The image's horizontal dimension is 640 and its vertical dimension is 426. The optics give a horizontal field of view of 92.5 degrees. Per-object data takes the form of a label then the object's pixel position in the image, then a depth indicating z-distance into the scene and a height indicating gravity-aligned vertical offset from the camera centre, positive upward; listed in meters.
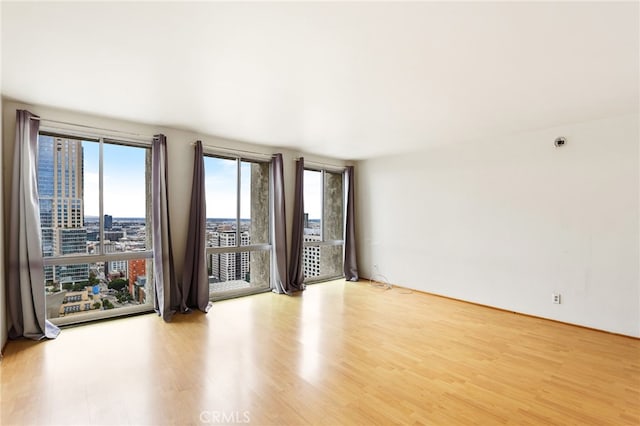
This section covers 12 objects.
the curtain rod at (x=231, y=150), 4.66 +1.05
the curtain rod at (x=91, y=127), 3.39 +1.07
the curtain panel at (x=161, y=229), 4.00 -0.18
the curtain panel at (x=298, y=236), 5.59 -0.39
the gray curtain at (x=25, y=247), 3.17 -0.32
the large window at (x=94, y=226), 3.58 -0.12
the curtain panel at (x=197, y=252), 4.32 -0.52
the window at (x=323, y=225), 6.22 -0.22
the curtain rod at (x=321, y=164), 5.96 +1.02
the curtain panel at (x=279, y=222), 5.32 -0.13
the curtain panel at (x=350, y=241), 6.49 -0.57
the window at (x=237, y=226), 4.88 -0.18
